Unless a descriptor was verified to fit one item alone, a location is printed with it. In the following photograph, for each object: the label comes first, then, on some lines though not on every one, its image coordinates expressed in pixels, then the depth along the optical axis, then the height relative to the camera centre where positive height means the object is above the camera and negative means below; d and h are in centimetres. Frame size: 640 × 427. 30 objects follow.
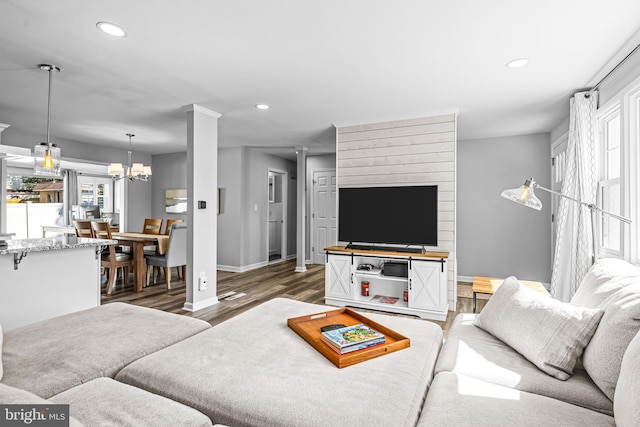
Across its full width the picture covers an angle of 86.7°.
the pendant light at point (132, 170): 520 +67
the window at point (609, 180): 296 +29
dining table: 479 -49
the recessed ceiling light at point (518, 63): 268 +121
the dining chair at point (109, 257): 468 -65
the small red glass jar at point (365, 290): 415 -94
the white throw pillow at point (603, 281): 160 -34
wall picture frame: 711 +26
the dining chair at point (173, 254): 485 -61
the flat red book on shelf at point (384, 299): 399 -104
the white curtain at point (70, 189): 722 +50
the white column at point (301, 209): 648 +6
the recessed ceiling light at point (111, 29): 218 +121
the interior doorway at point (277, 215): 774 -6
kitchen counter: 270 -58
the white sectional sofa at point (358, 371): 112 -66
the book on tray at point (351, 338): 157 -61
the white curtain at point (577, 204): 312 +10
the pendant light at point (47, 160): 311 +48
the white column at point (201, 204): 389 +10
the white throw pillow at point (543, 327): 145 -54
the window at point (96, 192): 746 +46
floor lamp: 232 +12
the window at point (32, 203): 729 +21
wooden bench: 301 -69
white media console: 366 -79
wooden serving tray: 151 -64
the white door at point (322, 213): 707 -1
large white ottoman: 114 -66
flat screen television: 388 -3
